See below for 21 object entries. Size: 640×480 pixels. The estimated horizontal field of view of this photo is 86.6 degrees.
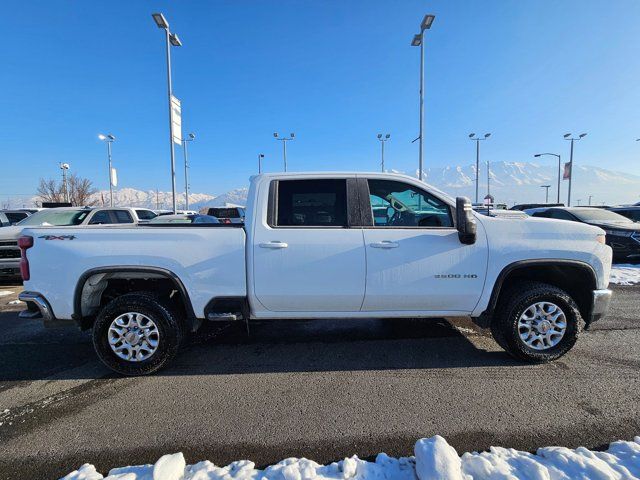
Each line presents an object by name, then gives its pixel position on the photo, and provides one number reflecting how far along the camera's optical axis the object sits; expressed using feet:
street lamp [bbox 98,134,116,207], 85.76
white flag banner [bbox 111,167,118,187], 84.53
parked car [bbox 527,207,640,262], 28.19
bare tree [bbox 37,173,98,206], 140.77
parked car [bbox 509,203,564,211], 72.17
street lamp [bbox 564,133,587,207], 117.39
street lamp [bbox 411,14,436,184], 50.27
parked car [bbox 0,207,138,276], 24.93
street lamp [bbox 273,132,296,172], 100.61
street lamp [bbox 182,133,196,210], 111.24
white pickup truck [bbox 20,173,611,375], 10.84
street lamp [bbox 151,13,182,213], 44.79
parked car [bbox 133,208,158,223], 43.89
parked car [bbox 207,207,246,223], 55.57
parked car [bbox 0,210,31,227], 36.94
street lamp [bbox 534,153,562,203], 126.41
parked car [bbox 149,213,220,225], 32.18
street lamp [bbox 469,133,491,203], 112.78
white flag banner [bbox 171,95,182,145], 49.56
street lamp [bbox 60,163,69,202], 113.50
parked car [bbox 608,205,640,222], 38.14
